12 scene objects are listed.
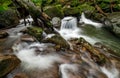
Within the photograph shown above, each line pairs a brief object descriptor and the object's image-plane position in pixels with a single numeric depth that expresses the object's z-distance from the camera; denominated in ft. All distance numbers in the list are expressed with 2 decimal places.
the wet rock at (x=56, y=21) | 18.15
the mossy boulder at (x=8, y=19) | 16.10
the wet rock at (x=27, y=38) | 12.32
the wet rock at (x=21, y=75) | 8.40
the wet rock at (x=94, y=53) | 10.68
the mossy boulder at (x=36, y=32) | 12.99
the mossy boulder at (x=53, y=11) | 19.29
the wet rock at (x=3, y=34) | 13.33
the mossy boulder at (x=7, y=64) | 7.84
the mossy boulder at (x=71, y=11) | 21.31
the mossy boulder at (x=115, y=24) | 16.77
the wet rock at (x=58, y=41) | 11.72
